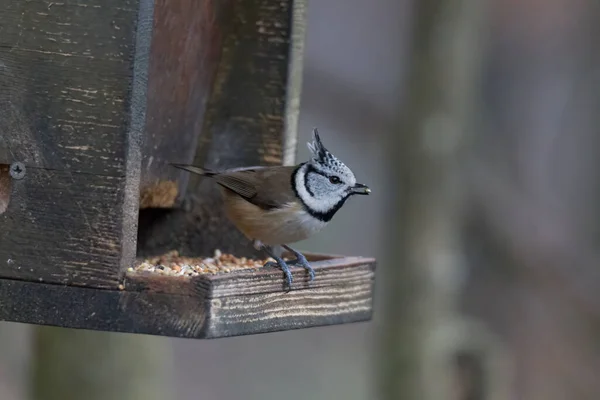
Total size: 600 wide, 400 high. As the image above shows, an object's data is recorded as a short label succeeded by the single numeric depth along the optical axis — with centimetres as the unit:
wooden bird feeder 610
